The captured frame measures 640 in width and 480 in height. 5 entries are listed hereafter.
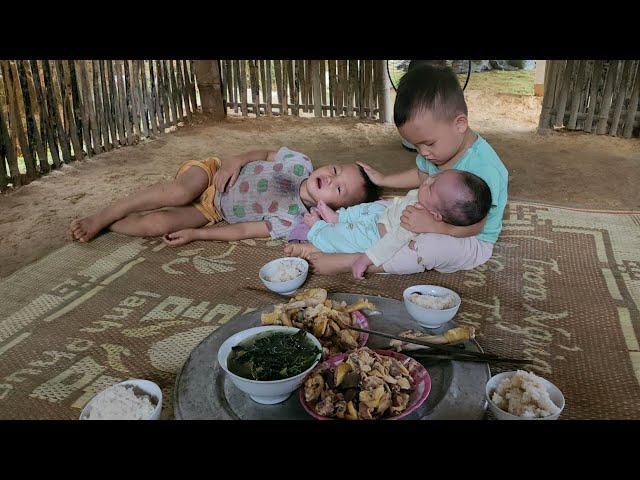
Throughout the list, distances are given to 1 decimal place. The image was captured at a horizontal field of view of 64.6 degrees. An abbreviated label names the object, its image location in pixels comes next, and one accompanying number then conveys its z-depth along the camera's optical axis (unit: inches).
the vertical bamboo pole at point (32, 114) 174.7
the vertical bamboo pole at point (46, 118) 178.5
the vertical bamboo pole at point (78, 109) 194.2
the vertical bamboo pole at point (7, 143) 166.6
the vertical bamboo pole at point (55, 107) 183.6
